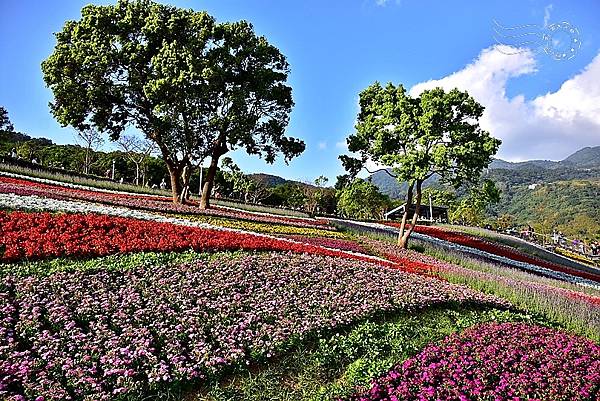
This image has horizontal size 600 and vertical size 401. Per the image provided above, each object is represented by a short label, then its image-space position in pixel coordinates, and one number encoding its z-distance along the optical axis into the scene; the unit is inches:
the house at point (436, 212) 2881.4
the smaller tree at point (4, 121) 1716.3
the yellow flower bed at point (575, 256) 1814.7
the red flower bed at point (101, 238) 398.6
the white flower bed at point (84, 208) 563.1
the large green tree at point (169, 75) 979.3
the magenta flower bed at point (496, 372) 245.6
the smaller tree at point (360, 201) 2362.1
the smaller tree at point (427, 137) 800.3
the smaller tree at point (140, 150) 1666.2
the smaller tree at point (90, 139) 2052.9
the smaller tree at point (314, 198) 2834.6
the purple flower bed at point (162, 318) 229.0
